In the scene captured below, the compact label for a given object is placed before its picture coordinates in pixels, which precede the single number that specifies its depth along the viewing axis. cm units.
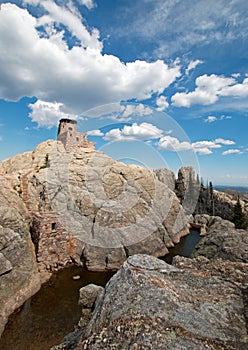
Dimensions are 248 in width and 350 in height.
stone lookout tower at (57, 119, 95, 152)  4544
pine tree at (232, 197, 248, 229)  4556
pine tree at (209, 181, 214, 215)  7078
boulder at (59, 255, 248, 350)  371
